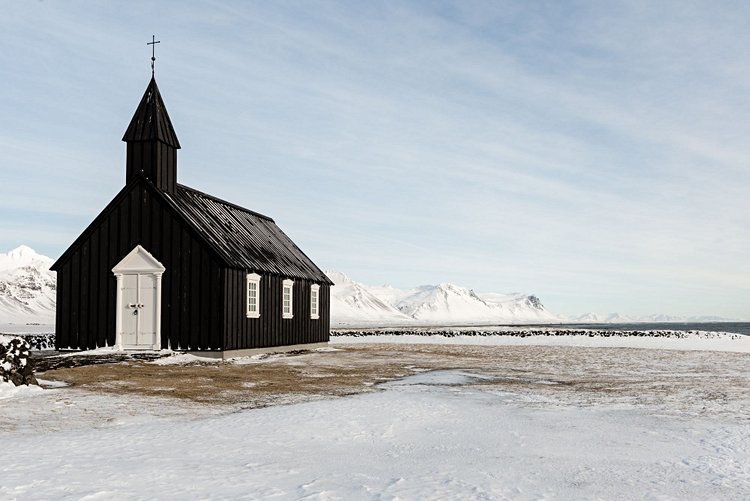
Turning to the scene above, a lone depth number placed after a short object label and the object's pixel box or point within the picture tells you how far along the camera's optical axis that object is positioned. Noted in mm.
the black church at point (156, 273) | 26453
